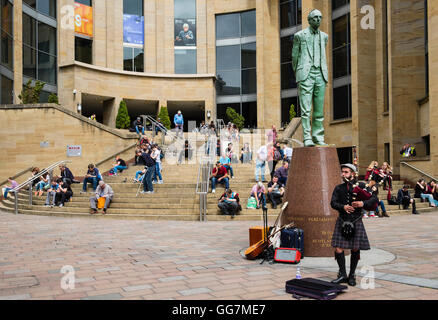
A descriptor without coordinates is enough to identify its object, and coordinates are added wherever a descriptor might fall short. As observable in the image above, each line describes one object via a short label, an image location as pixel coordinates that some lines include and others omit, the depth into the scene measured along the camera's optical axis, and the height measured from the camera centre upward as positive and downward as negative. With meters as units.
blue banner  35.56 +11.84
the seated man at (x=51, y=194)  16.77 -0.94
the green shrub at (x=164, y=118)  31.72 +3.85
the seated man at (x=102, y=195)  15.14 -0.90
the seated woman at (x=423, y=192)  16.70 -0.98
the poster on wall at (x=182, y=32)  36.94 +11.91
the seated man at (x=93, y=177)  17.17 -0.28
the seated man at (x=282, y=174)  15.18 -0.19
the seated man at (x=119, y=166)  20.31 +0.18
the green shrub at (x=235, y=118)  32.53 +3.96
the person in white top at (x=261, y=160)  16.09 +0.34
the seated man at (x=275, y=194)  14.54 -0.86
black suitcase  7.46 -1.23
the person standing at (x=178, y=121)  27.03 +3.07
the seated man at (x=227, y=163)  17.69 +0.25
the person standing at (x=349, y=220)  5.61 -0.70
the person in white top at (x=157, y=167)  17.73 +0.09
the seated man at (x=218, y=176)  15.69 -0.26
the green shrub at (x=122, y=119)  31.02 +3.70
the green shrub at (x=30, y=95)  25.08 +4.49
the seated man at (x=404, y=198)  15.59 -1.10
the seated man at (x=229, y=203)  13.87 -1.11
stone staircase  14.33 -1.24
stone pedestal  7.66 -0.50
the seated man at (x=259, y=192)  14.60 -0.80
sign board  24.48 +1.10
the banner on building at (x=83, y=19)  32.98 +11.81
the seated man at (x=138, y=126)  26.27 +2.76
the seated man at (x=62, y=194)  16.66 -0.94
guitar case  4.81 -1.39
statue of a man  8.80 +2.03
